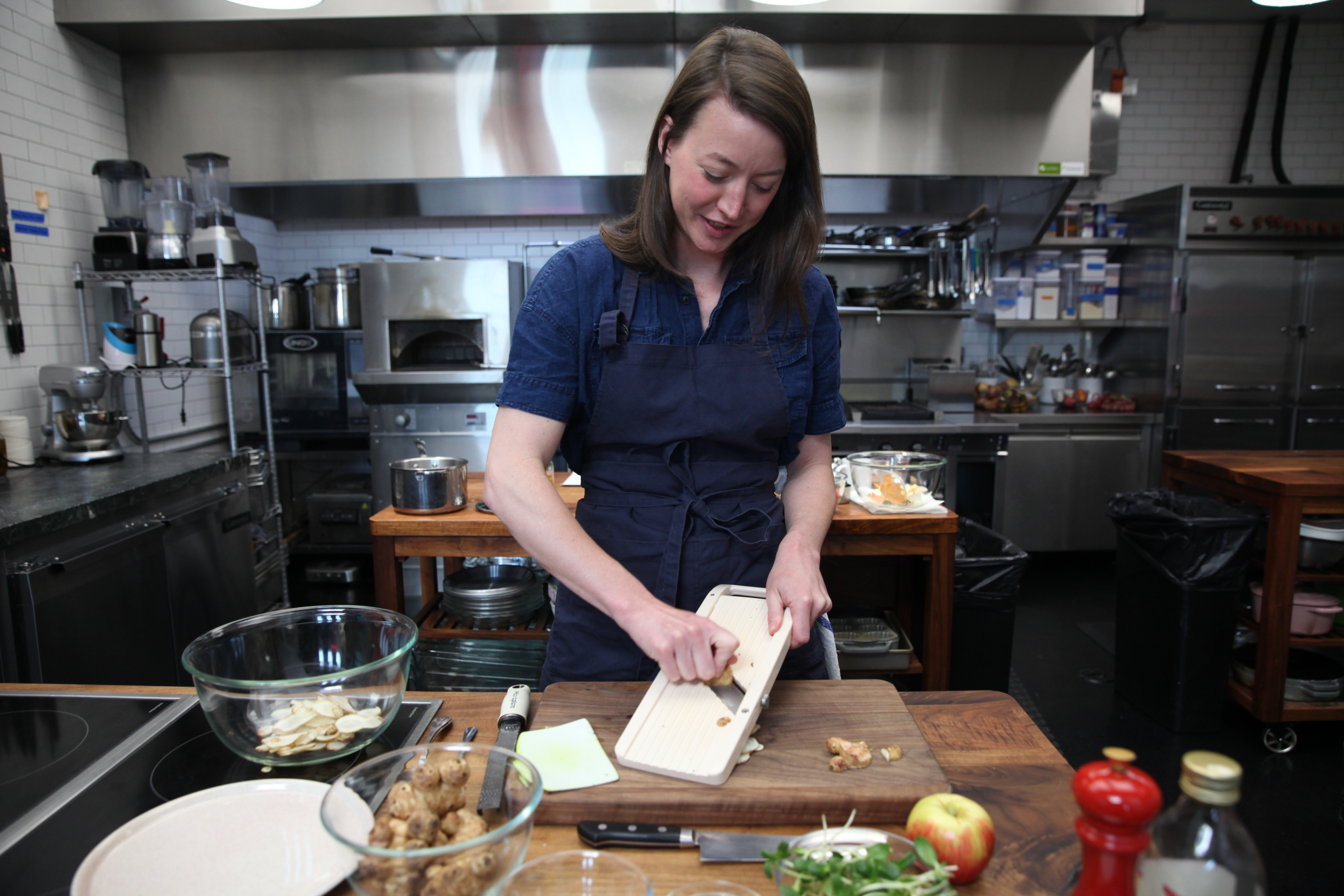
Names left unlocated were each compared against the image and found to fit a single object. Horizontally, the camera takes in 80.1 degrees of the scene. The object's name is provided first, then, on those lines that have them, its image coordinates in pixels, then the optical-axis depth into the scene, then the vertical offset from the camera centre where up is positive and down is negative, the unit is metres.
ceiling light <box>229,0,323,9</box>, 3.29 +1.40
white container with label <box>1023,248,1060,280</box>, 5.36 +0.50
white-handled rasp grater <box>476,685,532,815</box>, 0.83 -0.50
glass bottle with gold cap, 0.52 -0.34
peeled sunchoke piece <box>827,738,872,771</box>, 0.96 -0.50
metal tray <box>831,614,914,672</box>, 2.60 -1.00
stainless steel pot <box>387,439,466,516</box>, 2.52 -0.46
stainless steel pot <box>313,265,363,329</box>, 4.80 +0.26
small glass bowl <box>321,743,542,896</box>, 0.66 -0.44
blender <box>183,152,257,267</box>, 3.59 +0.60
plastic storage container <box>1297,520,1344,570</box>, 2.75 -0.73
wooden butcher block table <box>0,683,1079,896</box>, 0.81 -0.54
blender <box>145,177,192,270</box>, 3.61 +0.51
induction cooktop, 0.85 -0.53
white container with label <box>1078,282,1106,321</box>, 5.37 +0.24
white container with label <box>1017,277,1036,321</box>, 5.36 +0.28
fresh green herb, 0.67 -0.46
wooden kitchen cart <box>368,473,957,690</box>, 2.47 -0.64
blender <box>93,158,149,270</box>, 3.57 +0.59
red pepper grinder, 0.56 -0.34
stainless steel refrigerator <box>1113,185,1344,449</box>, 4.88 +0.13
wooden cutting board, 0.89 -0.51
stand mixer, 3.09 -0.28
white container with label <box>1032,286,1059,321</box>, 5.35 +0.24
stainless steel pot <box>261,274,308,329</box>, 4.81 +0.23
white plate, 0.76 -0.51
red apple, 0.78 -0.48
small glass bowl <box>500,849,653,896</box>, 0.73 -0.50
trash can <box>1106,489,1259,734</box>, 2.77 -0.93
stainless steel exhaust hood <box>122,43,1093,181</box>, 4.42 +1.28
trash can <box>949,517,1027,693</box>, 2.71 -0.94
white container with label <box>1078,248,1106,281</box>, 5.30 +0.48
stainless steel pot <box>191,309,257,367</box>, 3.77 +0.01
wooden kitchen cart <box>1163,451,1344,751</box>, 2.70 -0.70
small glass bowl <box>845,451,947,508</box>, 2.60 -0.46
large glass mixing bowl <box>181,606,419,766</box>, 0.94 -0.43
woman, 1.21 -0.06
